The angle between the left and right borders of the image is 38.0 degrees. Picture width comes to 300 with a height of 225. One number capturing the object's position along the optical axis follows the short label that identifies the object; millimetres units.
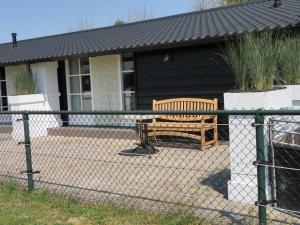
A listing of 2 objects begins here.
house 10273
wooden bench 9336
